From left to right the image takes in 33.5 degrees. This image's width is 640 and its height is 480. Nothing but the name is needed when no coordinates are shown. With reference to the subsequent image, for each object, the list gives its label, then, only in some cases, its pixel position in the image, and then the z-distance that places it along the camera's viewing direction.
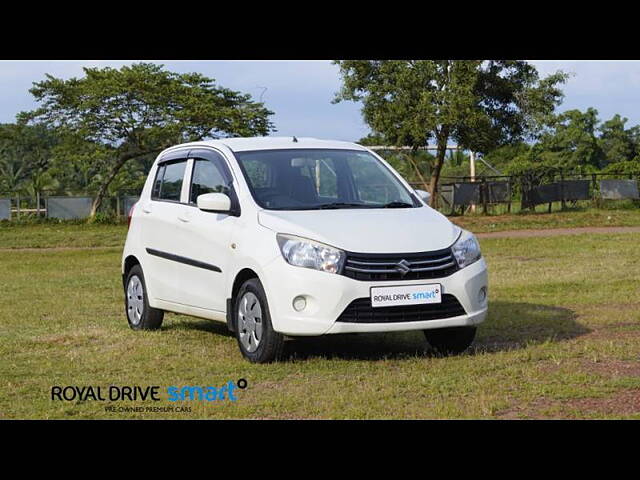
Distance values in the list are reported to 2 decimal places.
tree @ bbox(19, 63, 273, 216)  45.59
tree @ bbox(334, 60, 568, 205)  37.25
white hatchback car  8.16
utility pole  40.30
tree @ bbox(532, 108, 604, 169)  67.62
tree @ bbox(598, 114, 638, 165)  68.00
